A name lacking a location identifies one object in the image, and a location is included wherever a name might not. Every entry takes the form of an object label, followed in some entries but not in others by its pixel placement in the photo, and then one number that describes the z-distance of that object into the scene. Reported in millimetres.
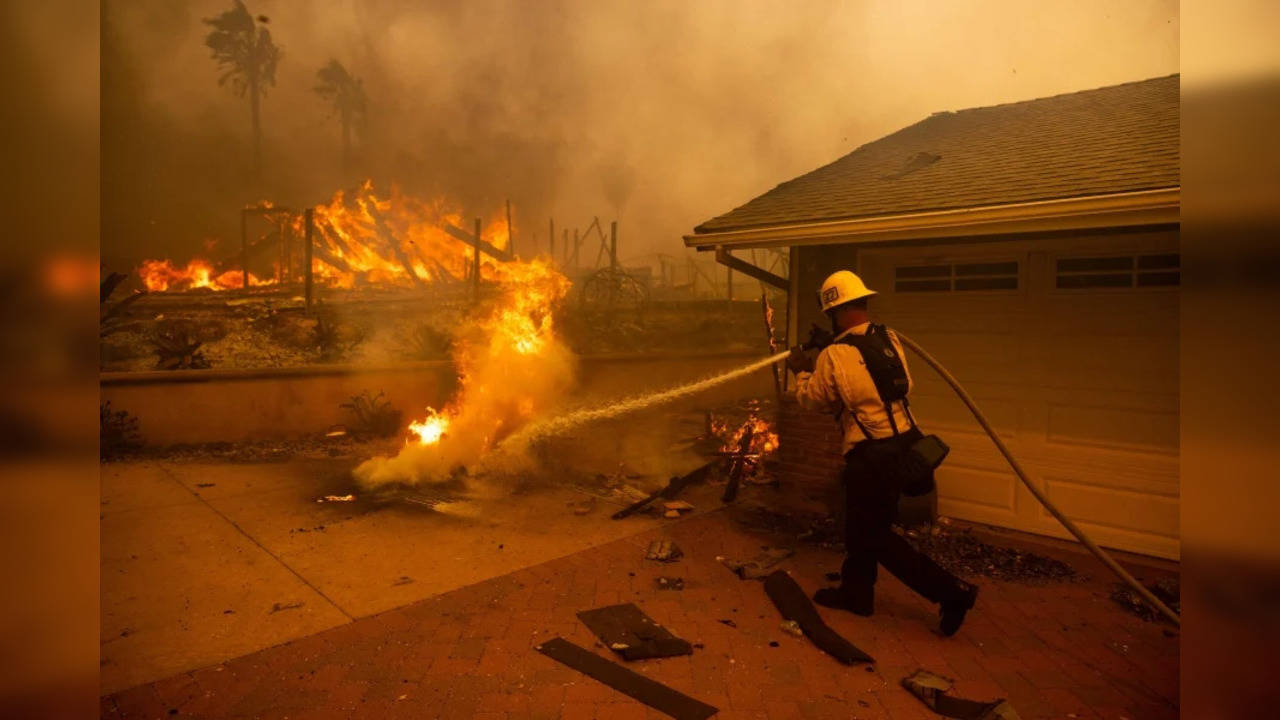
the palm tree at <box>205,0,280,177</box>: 32312
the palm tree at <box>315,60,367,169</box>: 34812
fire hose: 3960
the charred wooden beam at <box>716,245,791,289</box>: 7012
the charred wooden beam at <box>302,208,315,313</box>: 12273
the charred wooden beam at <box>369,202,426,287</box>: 22422
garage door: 5496
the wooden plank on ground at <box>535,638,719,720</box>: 3471
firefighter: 4262
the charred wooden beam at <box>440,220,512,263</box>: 21572
